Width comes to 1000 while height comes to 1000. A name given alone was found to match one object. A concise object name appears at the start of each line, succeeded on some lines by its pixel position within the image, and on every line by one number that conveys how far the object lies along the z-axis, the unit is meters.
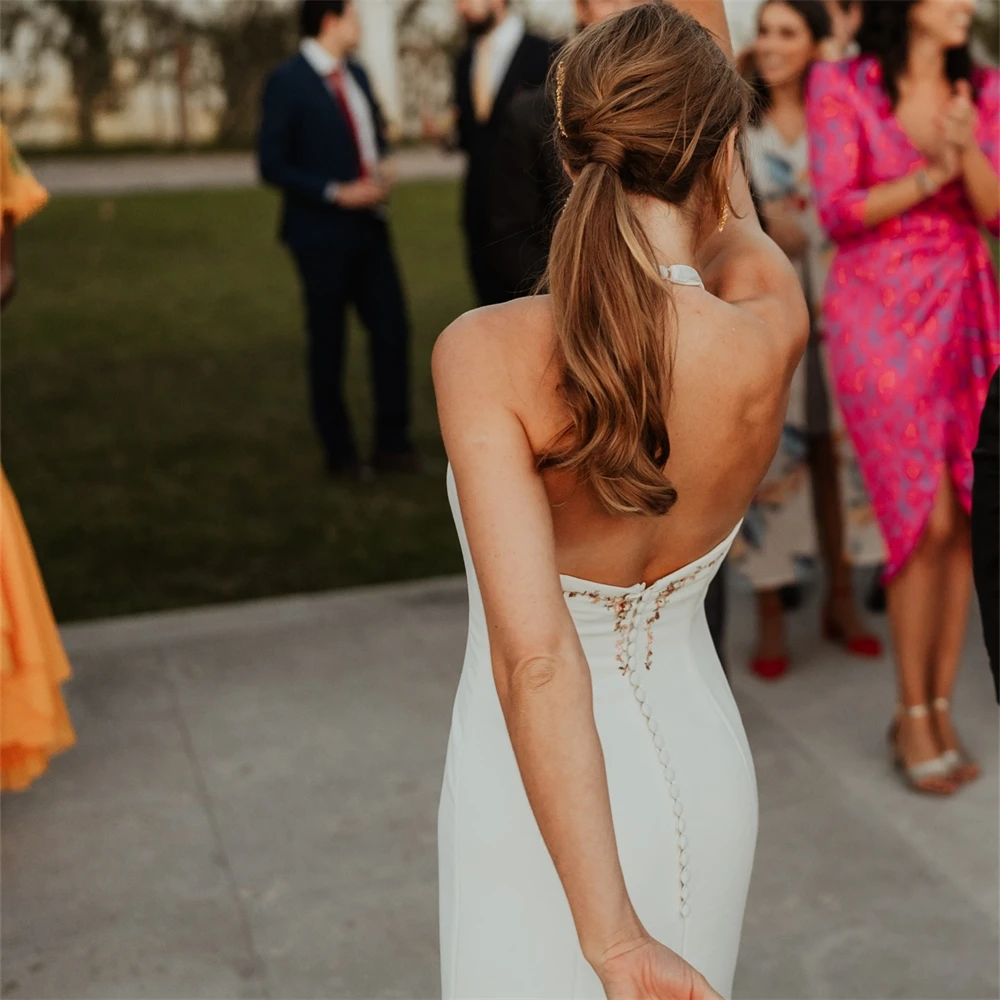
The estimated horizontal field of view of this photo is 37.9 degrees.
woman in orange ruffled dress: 3.33
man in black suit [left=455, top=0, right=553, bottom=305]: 6.46
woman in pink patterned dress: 3.63
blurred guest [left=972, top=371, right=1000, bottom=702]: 2.17
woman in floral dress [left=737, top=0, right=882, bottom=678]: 4.39
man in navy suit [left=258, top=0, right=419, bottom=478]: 6.48
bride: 1.49
